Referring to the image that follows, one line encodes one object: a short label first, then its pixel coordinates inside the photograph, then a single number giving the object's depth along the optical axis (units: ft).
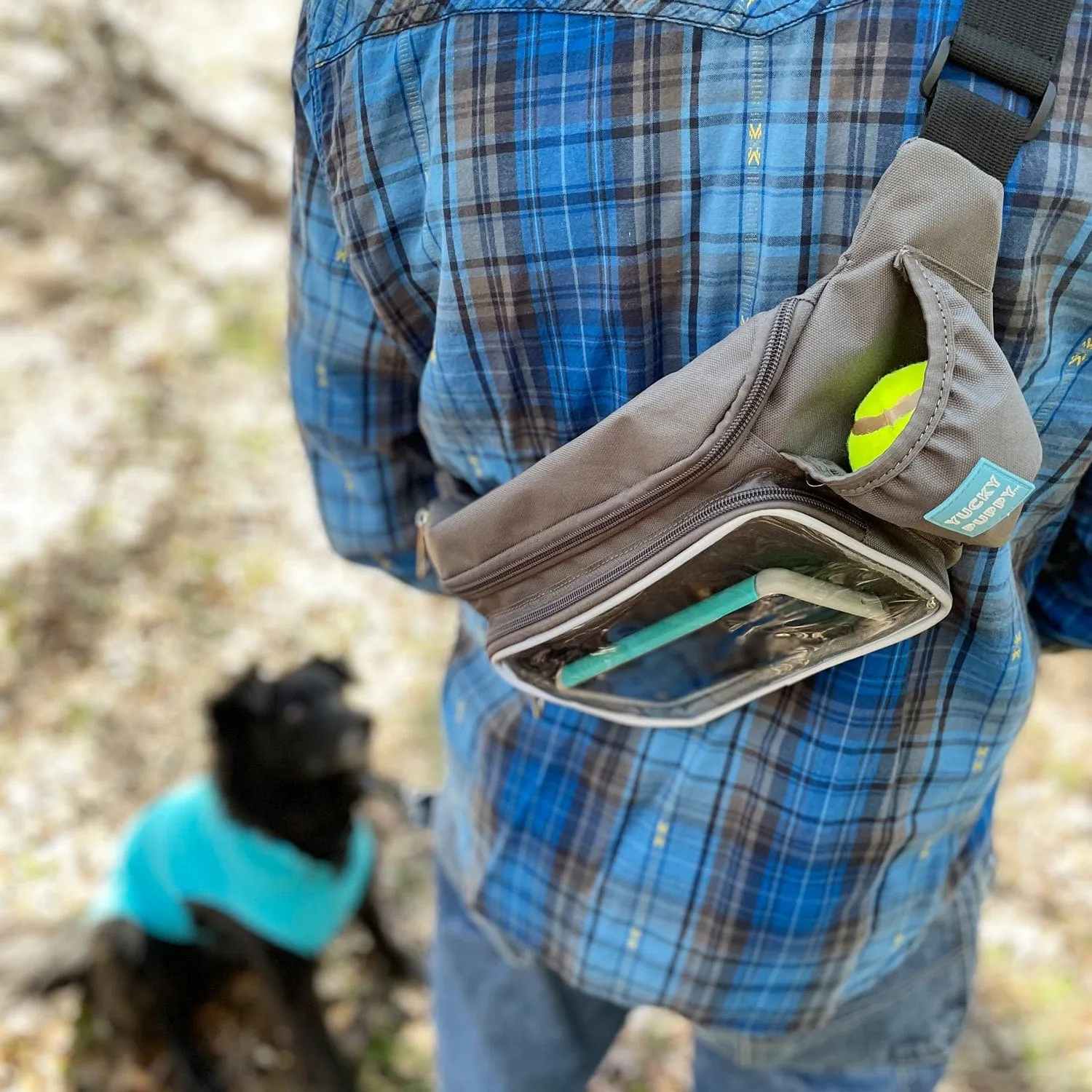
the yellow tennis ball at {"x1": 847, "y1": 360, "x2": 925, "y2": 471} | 2.18
